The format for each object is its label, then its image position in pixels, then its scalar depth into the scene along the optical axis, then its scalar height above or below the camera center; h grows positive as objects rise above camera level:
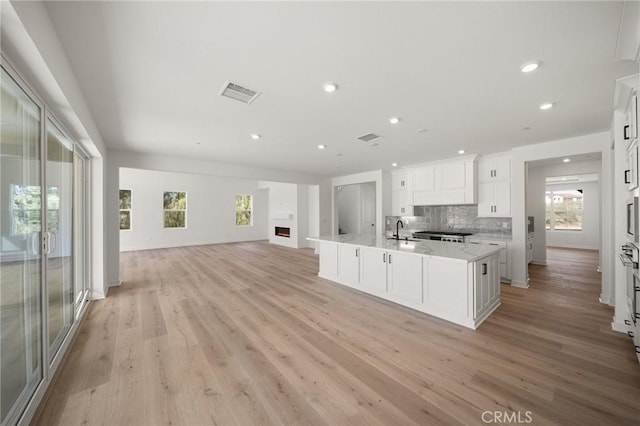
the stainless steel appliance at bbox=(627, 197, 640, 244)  2.13 -0.08
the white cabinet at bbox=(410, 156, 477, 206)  5.20 +0.68
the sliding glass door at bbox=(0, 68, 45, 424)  1.47 -0.24
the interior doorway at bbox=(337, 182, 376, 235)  9.41 +0.18
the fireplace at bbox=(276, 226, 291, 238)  9.70 -0.77
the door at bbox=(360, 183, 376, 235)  9.38 +0.25
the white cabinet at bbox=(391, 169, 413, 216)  6.33 +0.52
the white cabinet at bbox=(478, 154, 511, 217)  4.83 +0.54
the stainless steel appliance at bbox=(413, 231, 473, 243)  5.21 -0.51
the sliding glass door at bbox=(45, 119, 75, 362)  2.20 -0.22
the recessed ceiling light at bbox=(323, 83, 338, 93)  2.31 +1.21
